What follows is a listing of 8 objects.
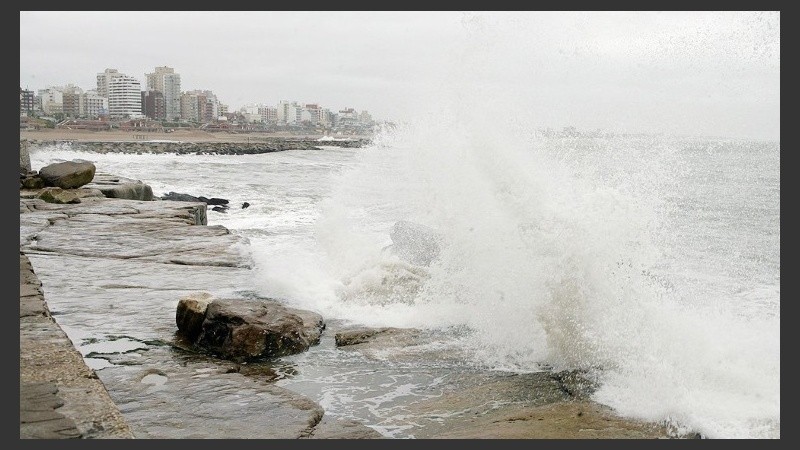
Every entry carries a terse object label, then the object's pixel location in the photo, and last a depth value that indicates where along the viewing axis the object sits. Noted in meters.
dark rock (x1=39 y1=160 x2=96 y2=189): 13.14
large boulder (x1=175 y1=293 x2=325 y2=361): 4.82
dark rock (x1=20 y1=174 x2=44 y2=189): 13.18
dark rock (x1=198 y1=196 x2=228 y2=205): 16.69
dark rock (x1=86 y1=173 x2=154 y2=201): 13.16
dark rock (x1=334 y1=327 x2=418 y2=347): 5.27
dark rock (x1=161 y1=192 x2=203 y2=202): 16.23
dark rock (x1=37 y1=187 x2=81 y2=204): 11.73
